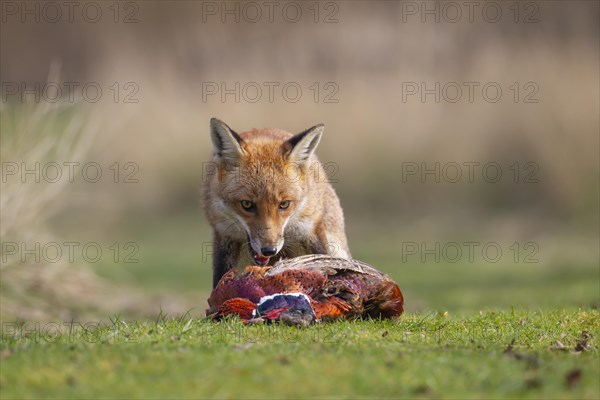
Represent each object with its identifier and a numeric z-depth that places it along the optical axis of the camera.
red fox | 17.94
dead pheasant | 16.28
